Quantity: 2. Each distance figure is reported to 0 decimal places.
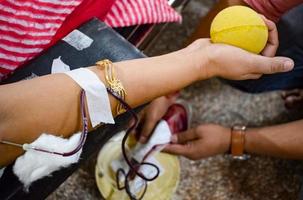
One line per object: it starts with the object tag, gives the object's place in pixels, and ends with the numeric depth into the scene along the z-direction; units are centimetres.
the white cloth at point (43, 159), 92
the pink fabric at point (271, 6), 107
